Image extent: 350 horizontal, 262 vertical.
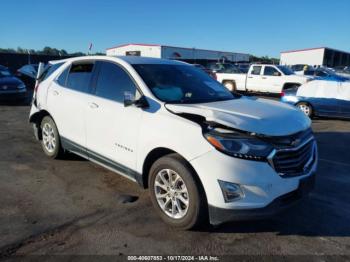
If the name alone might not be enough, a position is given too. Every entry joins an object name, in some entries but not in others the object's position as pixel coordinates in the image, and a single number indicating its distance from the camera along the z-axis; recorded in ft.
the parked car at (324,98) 37.29
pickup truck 57.72
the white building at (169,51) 153.58
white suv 10.88
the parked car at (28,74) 63.55
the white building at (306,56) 192.44
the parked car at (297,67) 102.63
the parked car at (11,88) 45.60
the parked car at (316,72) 78.98
